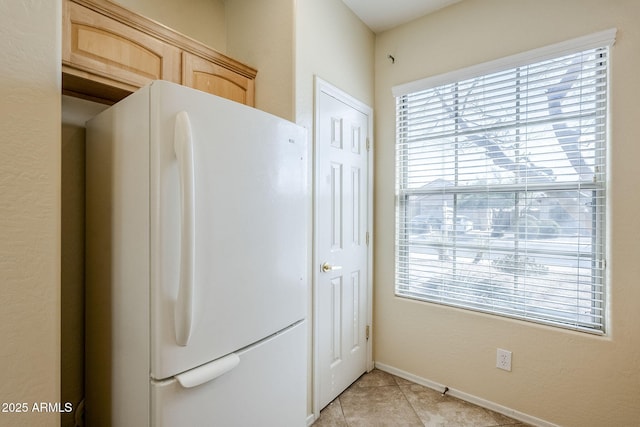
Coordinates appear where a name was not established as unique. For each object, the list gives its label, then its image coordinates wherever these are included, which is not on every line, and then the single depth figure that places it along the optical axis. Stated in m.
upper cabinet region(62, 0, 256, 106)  1.20
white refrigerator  0.92
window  1.70
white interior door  1.95
